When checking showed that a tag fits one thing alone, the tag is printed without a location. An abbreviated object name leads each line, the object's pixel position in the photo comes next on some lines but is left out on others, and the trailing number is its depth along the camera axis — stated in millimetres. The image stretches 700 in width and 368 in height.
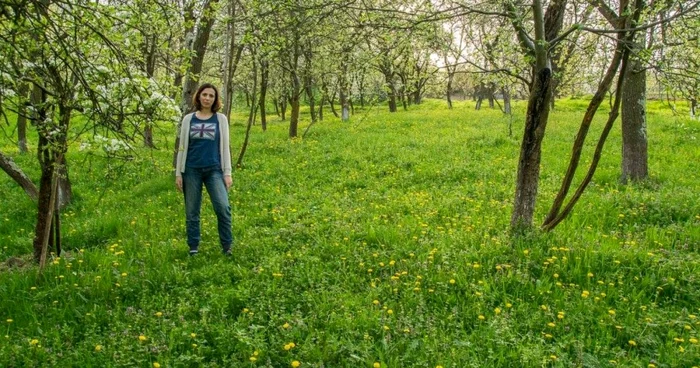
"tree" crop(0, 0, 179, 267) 3713
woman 6102
